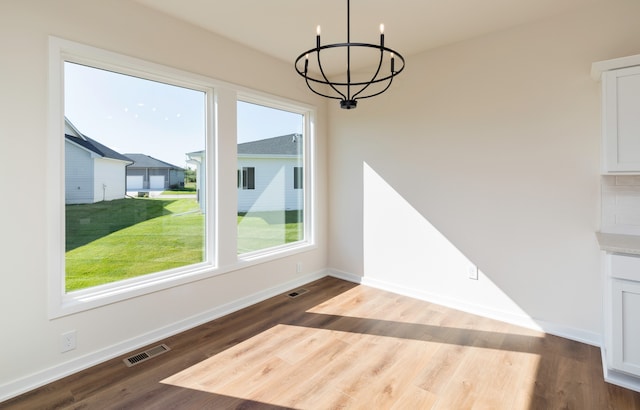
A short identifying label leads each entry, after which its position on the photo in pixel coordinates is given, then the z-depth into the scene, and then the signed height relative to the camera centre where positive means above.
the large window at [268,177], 3.67 +0.35
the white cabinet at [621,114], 2.24 +0.65
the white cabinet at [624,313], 2.05 -0.72
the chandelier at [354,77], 3.74 +1.67
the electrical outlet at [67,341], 2.30 -1.00
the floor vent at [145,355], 2.49 -1.23
